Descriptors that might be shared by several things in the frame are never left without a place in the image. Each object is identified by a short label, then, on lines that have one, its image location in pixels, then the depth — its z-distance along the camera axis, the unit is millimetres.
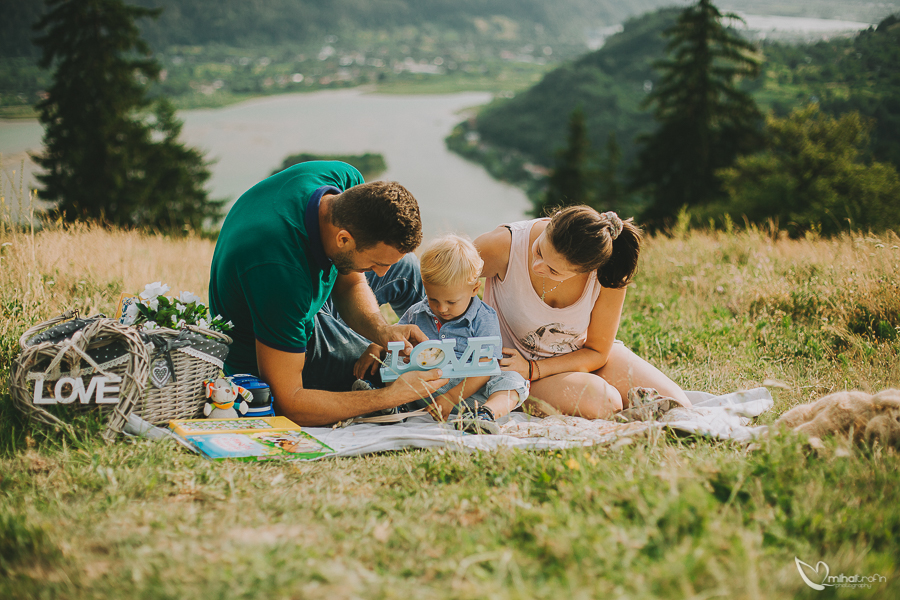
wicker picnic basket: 2307
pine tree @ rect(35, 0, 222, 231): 19562
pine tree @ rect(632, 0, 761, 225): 25859
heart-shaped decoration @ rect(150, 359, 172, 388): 2484
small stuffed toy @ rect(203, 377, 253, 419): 2705
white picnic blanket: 2467
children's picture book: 2375
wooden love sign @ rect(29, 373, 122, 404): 2307
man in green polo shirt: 2561
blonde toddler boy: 3035
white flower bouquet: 2641
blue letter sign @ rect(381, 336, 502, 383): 2871
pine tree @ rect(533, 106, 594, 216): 33969
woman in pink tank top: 3145
